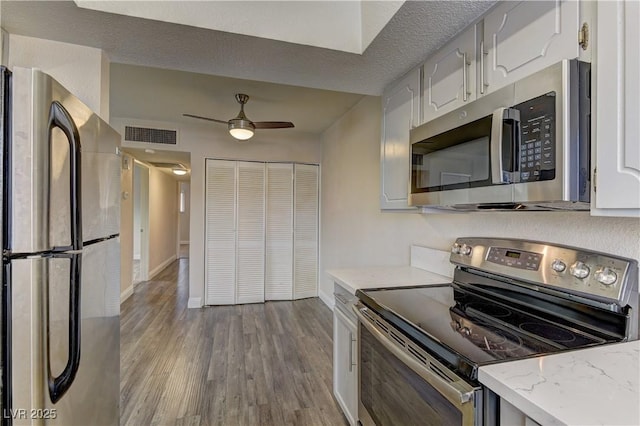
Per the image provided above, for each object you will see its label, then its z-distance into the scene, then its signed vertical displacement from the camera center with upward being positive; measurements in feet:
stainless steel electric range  3.07 -1.33
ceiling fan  10.34 +2.91
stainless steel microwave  3.14 +0.78
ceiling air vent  13.47 +3.32
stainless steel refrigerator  3.07 -0.40
